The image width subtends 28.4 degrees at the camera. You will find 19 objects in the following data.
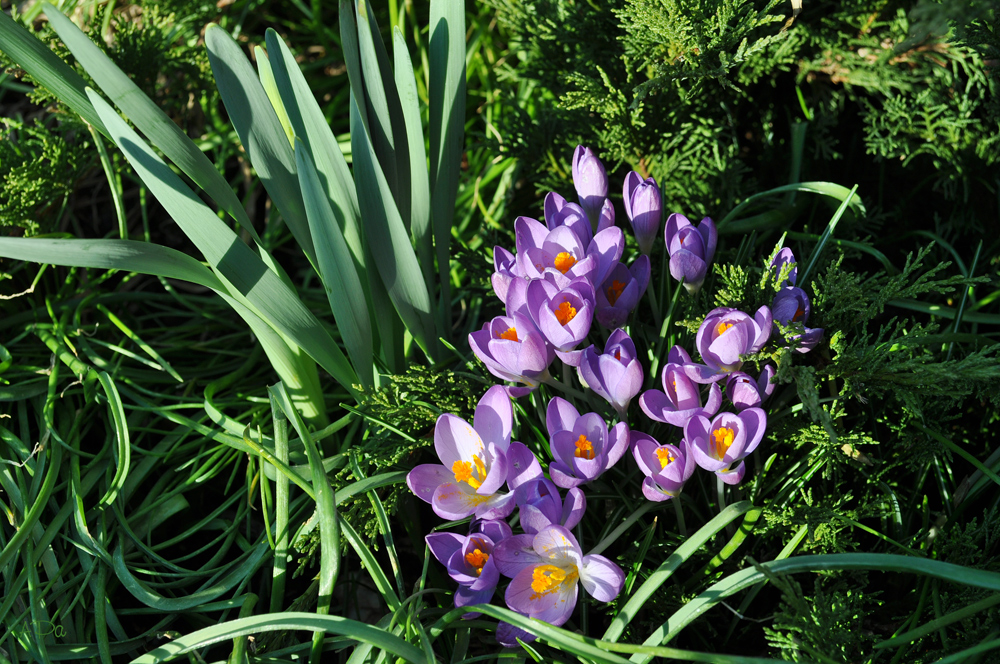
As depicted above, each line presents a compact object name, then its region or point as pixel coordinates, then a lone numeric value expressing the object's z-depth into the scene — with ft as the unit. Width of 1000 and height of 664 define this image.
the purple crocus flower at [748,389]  2.55
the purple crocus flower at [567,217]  2.68
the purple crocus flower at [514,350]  2.56
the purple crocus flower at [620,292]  2.68
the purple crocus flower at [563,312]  2.54
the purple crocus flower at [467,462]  2.56
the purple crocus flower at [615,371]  2.53
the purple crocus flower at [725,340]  2.52
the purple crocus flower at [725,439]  2.50
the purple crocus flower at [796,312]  2.57
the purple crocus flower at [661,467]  2.51
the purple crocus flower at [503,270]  2.65
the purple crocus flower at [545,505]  2.49
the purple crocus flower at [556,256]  2.63
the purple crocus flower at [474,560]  2.51
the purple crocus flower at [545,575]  2.50
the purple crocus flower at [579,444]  2.51
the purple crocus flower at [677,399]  2.54
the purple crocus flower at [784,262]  2.63
